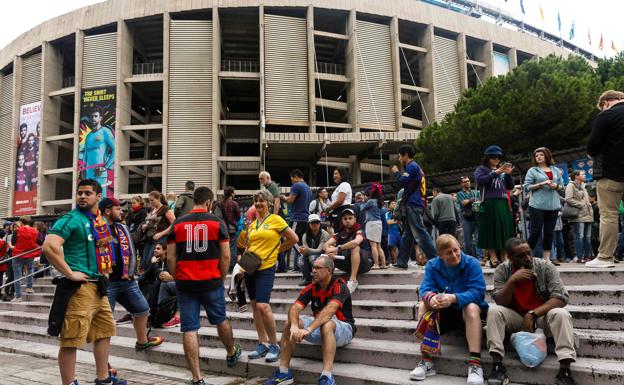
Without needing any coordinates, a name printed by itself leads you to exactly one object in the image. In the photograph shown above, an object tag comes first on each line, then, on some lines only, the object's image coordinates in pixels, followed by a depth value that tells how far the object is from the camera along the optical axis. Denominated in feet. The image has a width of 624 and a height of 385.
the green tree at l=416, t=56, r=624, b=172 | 60.18
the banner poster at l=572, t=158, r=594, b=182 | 34.50
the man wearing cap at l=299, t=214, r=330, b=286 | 20.07
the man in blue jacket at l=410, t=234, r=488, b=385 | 11.32
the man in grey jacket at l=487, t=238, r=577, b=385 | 10.68
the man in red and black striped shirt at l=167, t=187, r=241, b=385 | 12.89
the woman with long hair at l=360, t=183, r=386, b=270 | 23.06
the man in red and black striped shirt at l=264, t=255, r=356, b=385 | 12.38
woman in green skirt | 18.29
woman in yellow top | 14.49
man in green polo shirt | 11.27
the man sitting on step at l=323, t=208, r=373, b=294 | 18.42
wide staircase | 10.91
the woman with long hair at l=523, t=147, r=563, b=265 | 18.10
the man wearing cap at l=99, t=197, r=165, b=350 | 14.12
